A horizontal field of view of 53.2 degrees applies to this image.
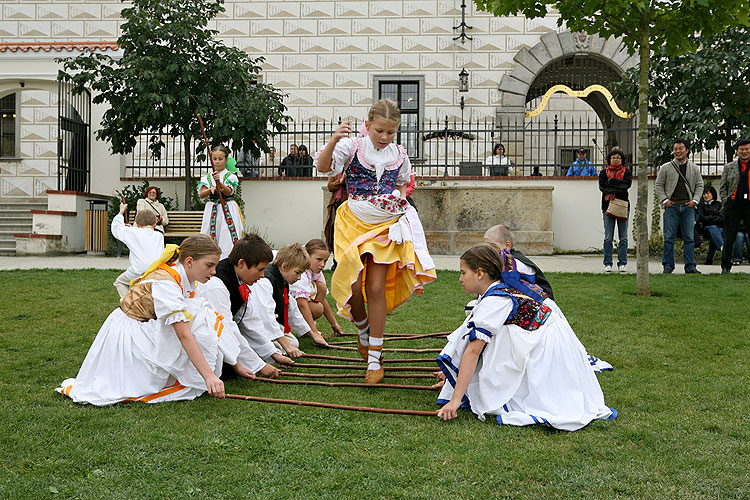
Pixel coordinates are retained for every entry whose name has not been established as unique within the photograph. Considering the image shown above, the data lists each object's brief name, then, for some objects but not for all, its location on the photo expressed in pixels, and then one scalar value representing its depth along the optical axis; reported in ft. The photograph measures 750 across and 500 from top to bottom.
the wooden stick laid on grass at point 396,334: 20.39
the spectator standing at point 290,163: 53.52
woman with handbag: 35.60
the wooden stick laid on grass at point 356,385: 15.11
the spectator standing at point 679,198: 34.94
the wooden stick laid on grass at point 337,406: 13.12
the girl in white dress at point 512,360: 13.00
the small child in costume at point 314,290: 20.27
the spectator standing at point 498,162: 51.80
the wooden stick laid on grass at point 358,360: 17.35
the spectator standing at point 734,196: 33.71
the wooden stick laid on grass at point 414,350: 18.49
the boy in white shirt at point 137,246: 22.53
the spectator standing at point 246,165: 53.47
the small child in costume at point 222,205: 26.73
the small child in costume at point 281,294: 17.95
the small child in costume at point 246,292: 15.72
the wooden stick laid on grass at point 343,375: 16.05
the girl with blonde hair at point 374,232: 15.96
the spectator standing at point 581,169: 51.55
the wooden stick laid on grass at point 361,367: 16.75
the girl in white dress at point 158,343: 13.80
